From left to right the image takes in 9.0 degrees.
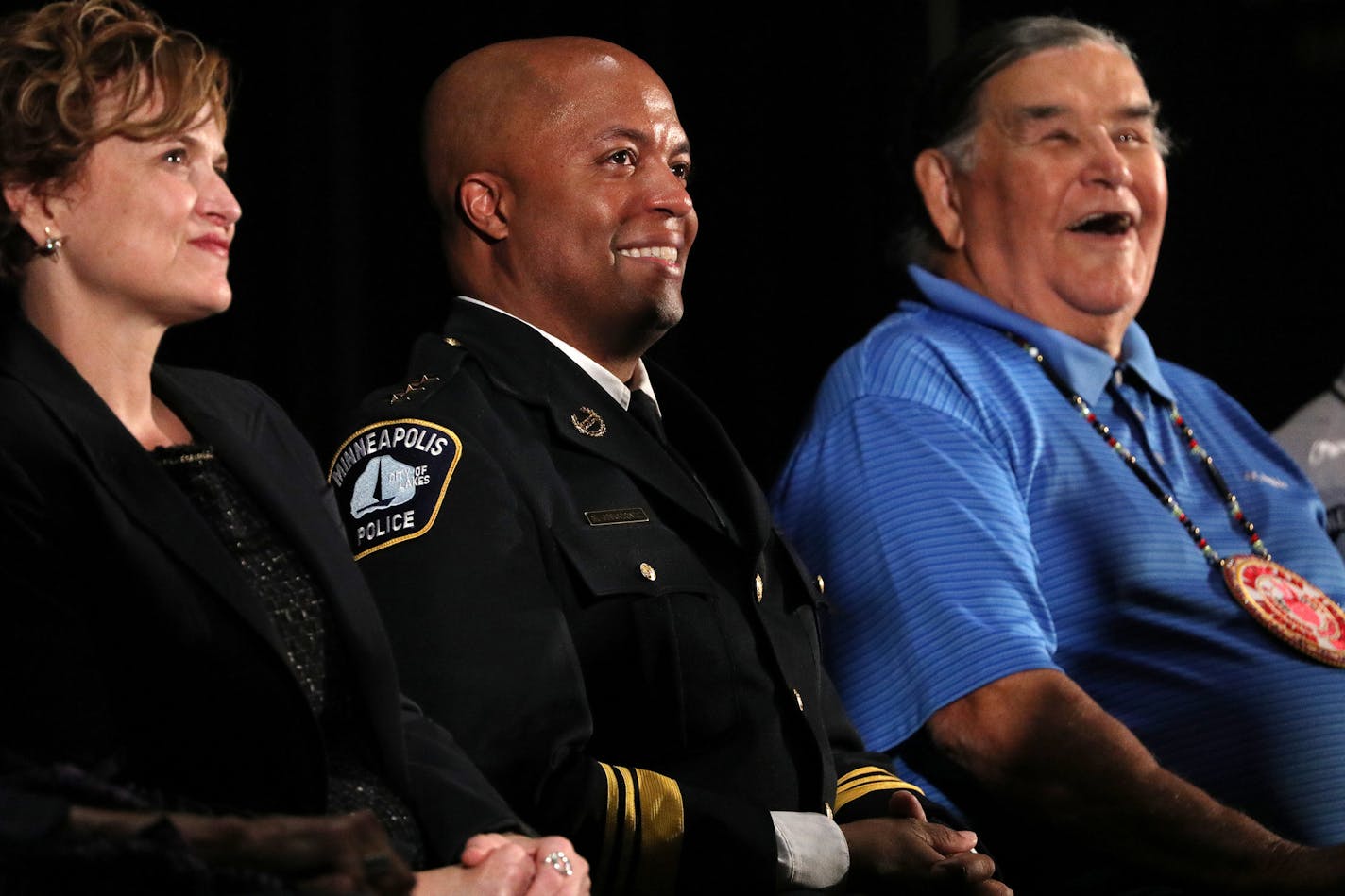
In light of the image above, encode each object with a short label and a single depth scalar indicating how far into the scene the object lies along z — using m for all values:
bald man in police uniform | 5.48
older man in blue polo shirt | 5.69
